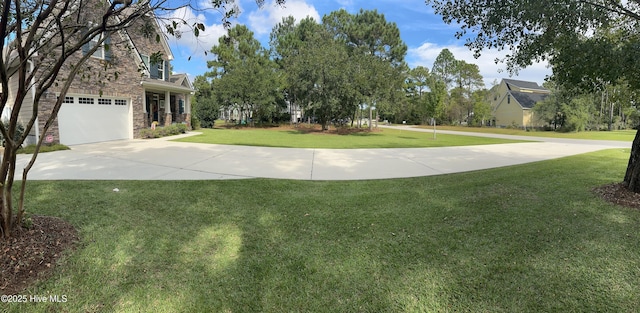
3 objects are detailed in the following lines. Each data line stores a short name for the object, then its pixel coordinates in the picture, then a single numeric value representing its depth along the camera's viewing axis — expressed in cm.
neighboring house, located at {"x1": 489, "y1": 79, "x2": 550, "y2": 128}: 3875
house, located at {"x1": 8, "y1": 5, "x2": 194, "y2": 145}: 1202
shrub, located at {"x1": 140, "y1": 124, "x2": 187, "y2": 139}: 1578
